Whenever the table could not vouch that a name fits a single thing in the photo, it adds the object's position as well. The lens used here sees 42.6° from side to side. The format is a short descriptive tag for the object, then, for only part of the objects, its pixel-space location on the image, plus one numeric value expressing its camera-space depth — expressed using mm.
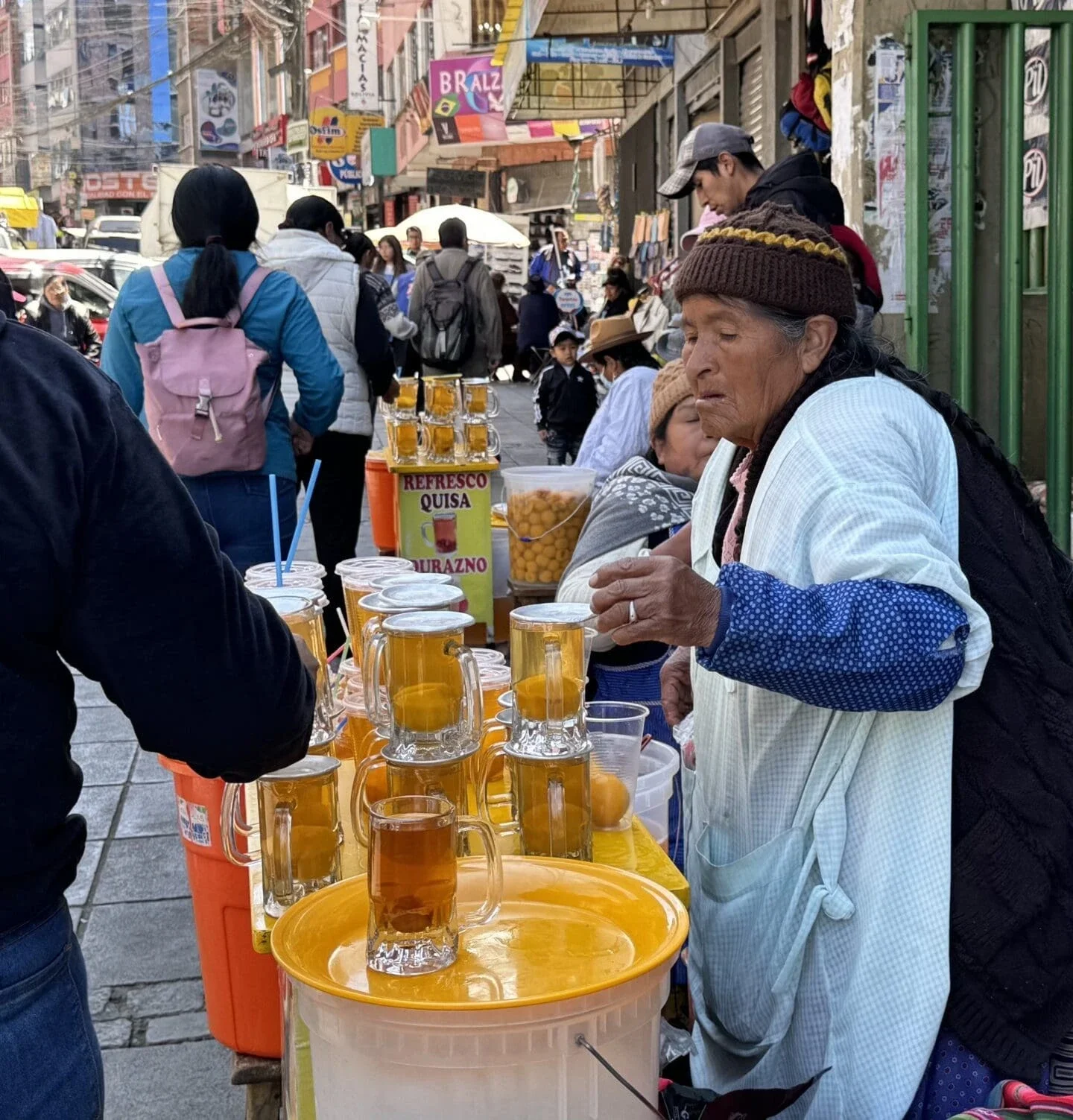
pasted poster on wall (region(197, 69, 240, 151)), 59719
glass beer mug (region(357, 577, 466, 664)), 2254
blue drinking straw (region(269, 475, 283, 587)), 2482
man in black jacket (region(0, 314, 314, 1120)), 1383
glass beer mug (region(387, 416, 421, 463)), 6676
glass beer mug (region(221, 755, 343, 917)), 1954
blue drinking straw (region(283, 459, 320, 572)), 2557
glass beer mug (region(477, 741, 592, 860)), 1986
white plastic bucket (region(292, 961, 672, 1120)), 1417
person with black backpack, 11648
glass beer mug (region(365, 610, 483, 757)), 1986
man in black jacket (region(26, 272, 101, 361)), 17578
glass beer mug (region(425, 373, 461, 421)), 6664
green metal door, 4230
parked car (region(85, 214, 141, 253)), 34531
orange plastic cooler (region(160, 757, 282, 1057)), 2781
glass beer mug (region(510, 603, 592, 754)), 2023
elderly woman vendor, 1793
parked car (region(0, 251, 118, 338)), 21812
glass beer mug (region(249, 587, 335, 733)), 2332
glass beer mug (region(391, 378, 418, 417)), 6777
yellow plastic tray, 1467
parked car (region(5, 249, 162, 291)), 24453
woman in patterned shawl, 3965
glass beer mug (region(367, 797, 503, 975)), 1532
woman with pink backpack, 4500
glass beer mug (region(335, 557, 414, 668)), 2984
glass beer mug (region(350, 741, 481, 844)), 1965
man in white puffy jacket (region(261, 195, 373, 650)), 6148
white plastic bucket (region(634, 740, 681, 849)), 2354
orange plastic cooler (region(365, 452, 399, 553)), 7600
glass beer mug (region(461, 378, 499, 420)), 6734
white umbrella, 20734
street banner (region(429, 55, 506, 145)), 25359
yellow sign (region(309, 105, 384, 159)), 38656
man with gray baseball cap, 5883
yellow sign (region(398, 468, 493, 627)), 6547
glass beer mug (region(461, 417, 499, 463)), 6711
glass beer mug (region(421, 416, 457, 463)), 6660
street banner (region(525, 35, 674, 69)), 13352
